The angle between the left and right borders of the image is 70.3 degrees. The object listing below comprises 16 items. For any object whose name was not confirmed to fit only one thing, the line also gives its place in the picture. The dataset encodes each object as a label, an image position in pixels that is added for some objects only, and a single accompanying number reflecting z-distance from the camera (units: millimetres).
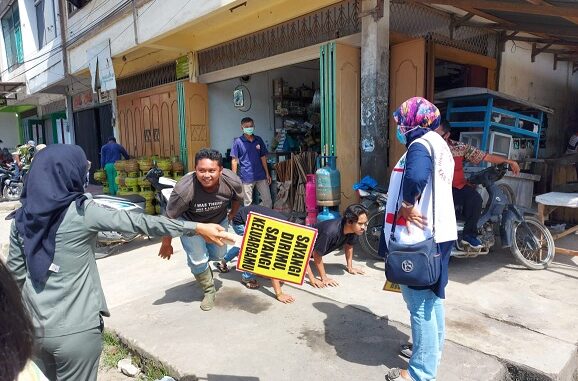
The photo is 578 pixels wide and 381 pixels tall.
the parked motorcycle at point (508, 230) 4277
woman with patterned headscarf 2195
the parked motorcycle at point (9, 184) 12102
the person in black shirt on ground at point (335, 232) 3787
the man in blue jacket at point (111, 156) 9046
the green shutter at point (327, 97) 5486
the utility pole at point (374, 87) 5098
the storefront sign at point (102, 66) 8562
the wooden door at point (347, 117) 5520
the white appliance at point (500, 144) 5316
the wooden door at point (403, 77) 5172
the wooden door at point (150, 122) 8961
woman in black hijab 1763
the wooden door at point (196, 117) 8273
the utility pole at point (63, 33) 11109
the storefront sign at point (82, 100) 12516
